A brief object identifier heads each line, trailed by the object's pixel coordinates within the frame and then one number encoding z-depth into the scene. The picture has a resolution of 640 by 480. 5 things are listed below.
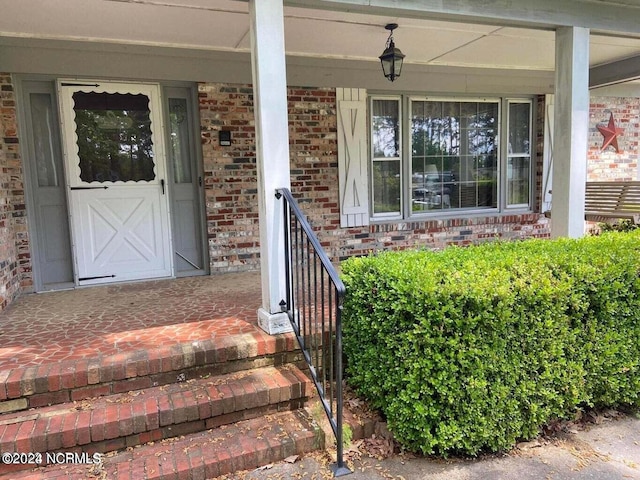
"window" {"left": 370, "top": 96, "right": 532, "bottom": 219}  5.73
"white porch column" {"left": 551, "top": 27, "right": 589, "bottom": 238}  3.89
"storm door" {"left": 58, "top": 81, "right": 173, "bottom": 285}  4.41
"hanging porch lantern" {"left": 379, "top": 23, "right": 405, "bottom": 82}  4.31
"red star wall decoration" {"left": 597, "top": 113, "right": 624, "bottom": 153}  6.82
